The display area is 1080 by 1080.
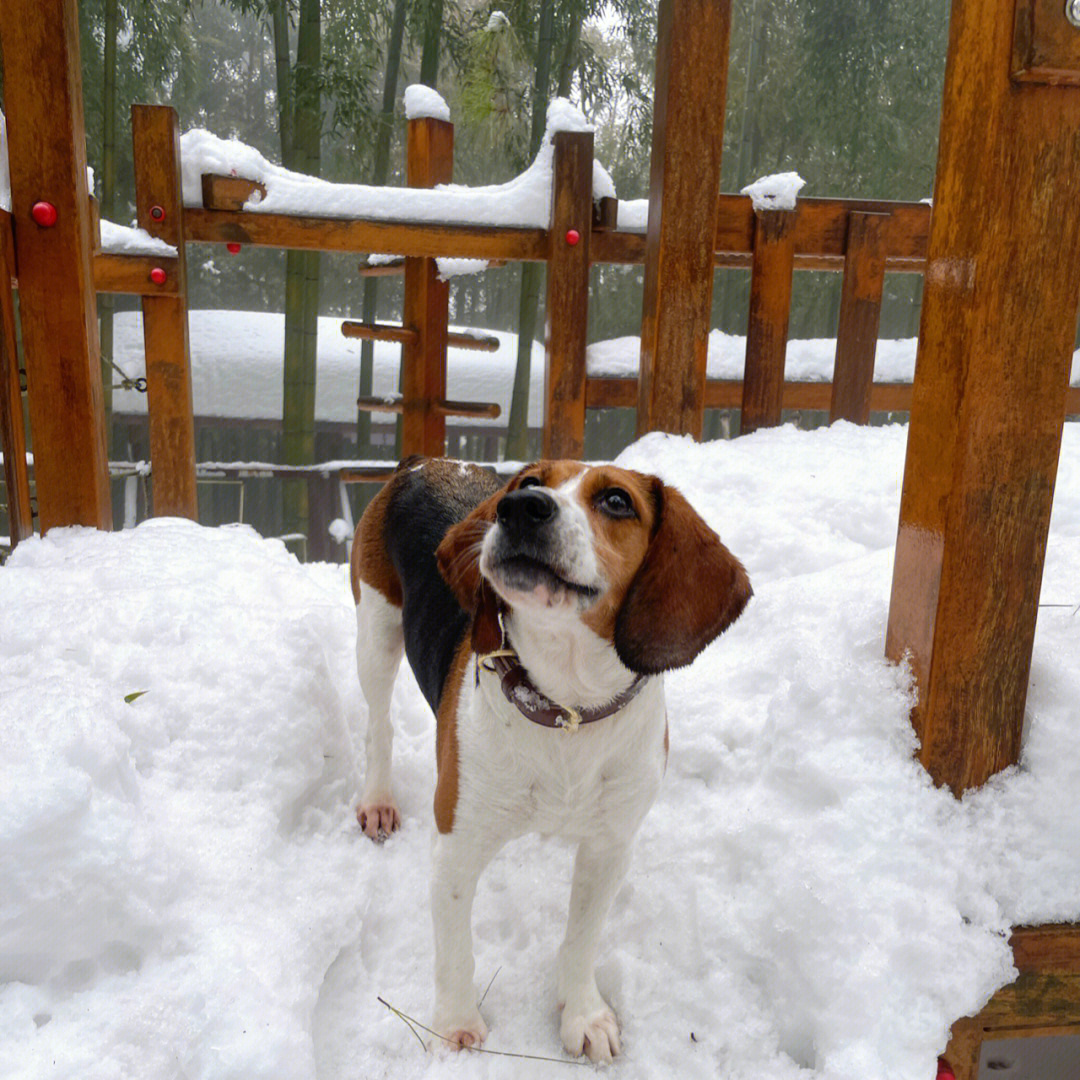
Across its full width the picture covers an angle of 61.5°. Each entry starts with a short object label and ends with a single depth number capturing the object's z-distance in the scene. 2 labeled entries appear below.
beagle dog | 1.46
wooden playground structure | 1.74
